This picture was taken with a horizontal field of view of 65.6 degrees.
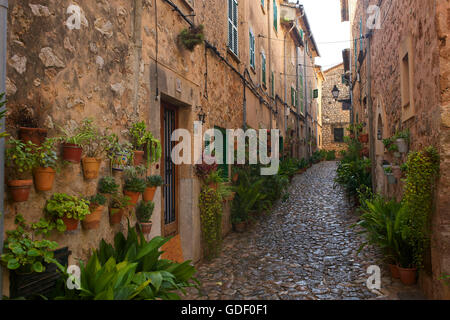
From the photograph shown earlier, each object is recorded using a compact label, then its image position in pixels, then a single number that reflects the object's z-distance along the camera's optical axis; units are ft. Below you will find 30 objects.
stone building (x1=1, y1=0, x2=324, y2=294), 7.93
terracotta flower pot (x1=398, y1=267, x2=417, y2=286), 13.41
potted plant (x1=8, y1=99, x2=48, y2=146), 7.46
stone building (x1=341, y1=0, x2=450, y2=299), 10.56
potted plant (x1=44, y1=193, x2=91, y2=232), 8.18
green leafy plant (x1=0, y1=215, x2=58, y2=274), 6.93
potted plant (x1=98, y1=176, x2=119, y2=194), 10.21
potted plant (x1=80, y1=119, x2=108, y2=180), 9.46
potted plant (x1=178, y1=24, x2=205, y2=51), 16.03
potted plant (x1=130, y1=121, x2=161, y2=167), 11.91
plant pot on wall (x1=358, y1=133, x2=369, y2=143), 29.27
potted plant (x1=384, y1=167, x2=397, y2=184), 17.20
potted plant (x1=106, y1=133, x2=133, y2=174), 10.65
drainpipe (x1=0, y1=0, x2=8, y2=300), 6.86
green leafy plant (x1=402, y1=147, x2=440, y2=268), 11.07
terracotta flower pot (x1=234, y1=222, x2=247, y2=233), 23.50
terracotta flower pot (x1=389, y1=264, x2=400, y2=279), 14.05
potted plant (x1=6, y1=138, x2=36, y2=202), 7.14
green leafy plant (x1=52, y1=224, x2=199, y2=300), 8.37
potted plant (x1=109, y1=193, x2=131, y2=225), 10.77
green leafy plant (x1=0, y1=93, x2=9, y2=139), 6.47
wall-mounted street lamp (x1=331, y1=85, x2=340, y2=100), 54.13
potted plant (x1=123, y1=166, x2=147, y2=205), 11.44
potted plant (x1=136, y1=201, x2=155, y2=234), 12.28
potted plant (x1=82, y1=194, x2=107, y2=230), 9.43
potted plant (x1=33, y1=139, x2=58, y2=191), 7.65
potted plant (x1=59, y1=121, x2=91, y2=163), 8.56
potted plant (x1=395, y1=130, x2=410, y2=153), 15.33
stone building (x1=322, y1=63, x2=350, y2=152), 101.71
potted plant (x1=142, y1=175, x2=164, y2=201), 12.58
